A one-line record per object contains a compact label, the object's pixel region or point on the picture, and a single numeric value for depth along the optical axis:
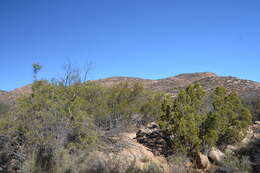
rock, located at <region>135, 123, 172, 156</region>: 9.99
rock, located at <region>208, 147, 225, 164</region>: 9.39
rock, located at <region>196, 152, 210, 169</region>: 9.09
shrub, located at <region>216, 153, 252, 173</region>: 7.48
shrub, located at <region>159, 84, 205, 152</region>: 9.16
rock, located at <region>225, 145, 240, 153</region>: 10.24
